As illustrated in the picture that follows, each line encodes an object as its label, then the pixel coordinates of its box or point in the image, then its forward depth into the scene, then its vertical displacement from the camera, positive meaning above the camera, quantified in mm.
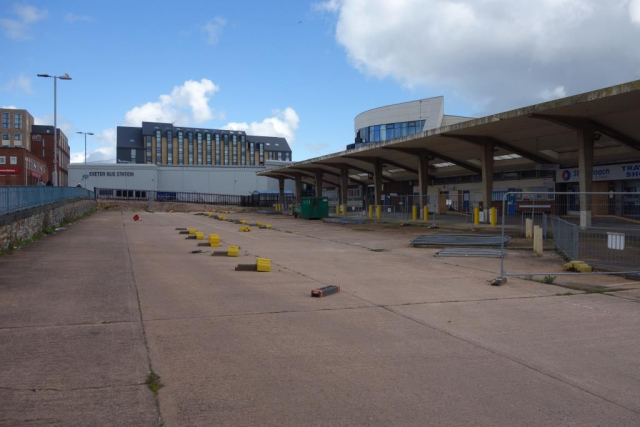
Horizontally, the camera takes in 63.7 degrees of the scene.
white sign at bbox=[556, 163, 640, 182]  33531 +2732
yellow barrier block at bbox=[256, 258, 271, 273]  13242 -1400
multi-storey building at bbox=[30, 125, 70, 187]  112062 +14131
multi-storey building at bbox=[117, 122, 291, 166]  144625 +19269
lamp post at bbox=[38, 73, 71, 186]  39688 +8968
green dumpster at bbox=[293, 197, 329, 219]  46344 +274
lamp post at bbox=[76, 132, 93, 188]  83725 +5883
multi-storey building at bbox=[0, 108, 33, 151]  108375 +17614
